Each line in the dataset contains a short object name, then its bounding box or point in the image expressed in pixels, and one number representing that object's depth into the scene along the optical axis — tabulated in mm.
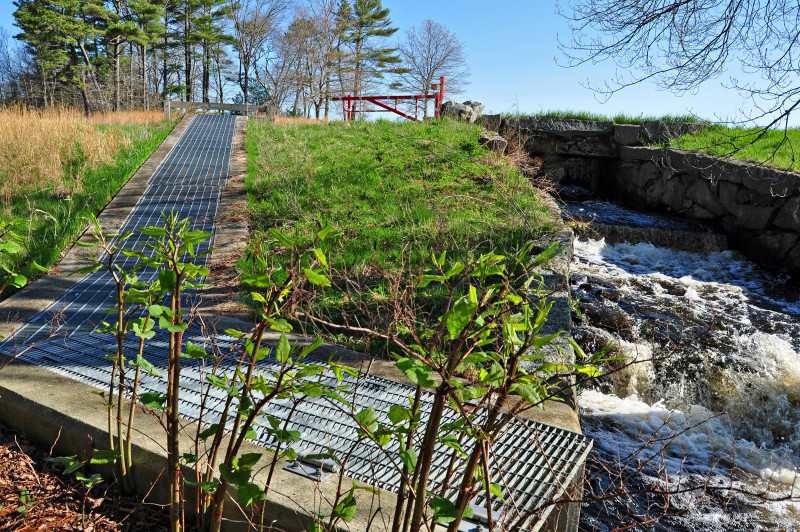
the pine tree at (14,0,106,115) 27594
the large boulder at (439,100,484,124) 14523
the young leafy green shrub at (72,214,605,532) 1145
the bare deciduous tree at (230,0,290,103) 35938
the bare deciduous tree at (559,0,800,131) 5293
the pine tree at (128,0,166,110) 30281
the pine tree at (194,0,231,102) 35625
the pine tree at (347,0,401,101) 36812
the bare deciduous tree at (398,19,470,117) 37375
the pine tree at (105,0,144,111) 29062
